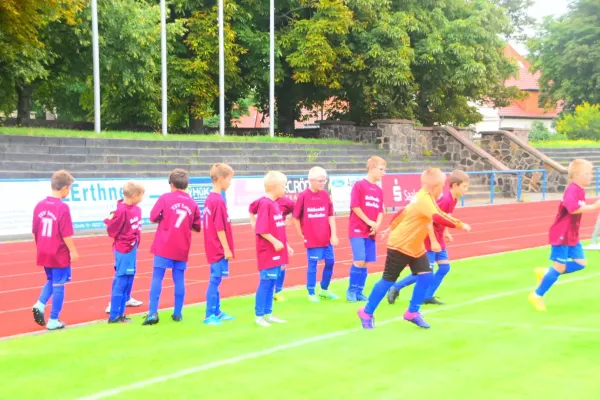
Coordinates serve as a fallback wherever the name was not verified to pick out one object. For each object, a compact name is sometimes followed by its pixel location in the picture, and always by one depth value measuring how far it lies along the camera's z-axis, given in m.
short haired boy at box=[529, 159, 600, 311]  8.85
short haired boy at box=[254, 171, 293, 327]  8.33
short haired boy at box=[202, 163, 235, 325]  8.35
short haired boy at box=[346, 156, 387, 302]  9.65
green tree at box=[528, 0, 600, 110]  54.69
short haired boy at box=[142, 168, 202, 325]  8.51
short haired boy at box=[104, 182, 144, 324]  8.70
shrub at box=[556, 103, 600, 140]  48.00
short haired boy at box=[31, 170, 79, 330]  8.36
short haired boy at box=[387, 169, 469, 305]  9.04
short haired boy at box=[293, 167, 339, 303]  9.76
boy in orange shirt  7.79
